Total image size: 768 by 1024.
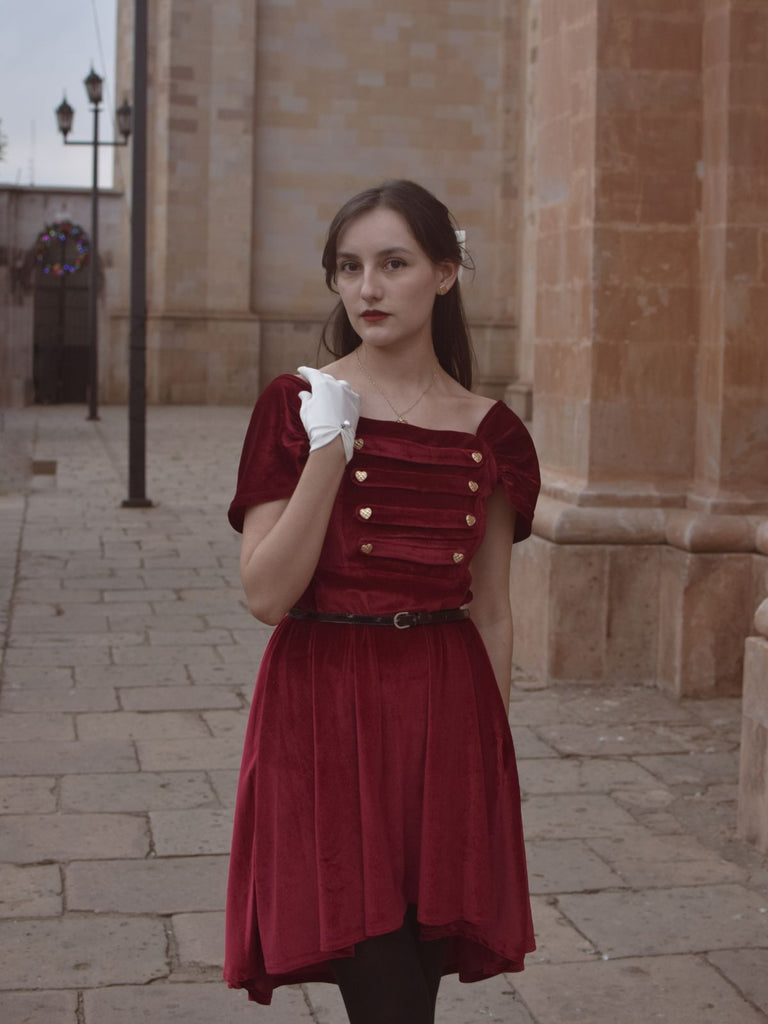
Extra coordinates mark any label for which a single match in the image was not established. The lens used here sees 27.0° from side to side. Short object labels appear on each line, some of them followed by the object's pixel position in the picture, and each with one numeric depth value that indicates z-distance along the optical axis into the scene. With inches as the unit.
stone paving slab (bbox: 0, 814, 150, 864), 188.4
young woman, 99.9
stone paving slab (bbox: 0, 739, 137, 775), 227.5
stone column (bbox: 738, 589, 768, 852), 192.9
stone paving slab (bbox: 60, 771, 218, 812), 209.6
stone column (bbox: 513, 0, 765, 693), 278.4
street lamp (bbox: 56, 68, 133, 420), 919.0
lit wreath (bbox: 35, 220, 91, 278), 1161.4
